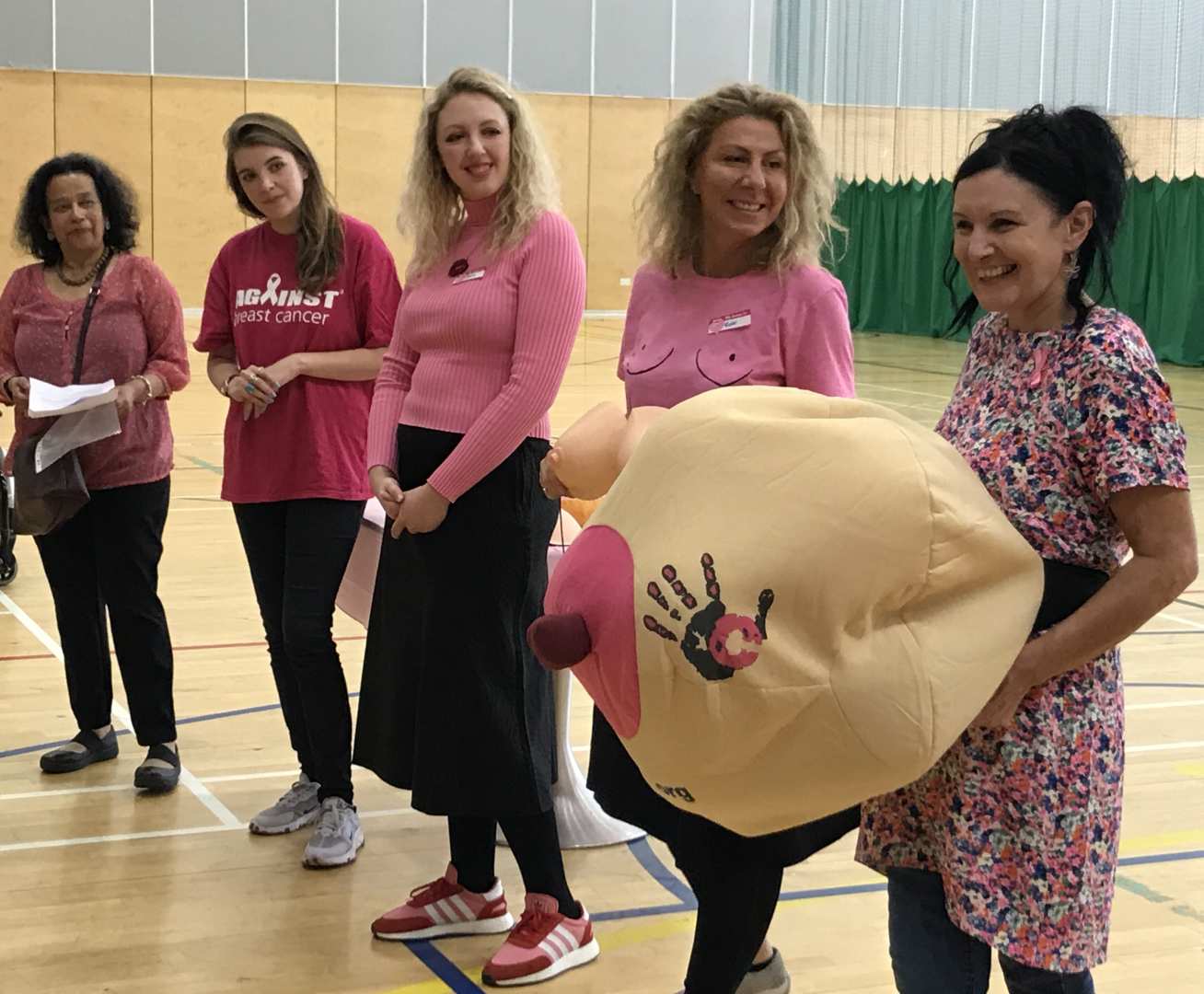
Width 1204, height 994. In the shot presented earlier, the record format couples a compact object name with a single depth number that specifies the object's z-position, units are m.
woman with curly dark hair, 3.98
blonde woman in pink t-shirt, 2.38
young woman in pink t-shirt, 3.49
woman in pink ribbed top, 2.86
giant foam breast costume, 1.63
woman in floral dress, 1.78
